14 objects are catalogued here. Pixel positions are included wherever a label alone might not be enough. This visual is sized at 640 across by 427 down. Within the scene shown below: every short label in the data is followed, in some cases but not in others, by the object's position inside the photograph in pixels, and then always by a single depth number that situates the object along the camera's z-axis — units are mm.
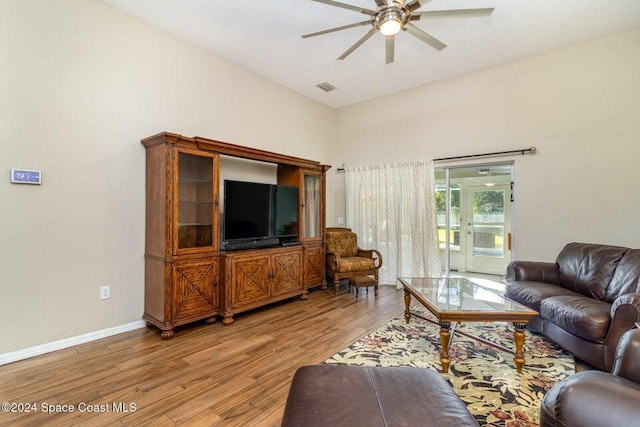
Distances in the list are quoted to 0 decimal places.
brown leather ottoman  1062
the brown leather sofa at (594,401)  941
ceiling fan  2219
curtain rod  3732
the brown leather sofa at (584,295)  2094
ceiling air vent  4590
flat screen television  3436
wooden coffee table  2172
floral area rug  1807
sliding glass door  4488
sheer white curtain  4594
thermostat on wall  2346
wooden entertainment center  2832
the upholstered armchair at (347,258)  4371
